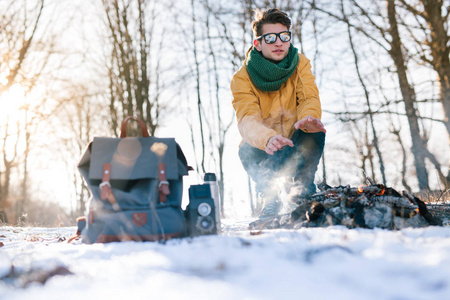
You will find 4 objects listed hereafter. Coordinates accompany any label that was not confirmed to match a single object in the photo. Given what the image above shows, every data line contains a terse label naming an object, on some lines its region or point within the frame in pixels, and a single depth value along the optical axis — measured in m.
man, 3.56
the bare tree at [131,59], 10.48
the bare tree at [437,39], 9.16
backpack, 2.26
